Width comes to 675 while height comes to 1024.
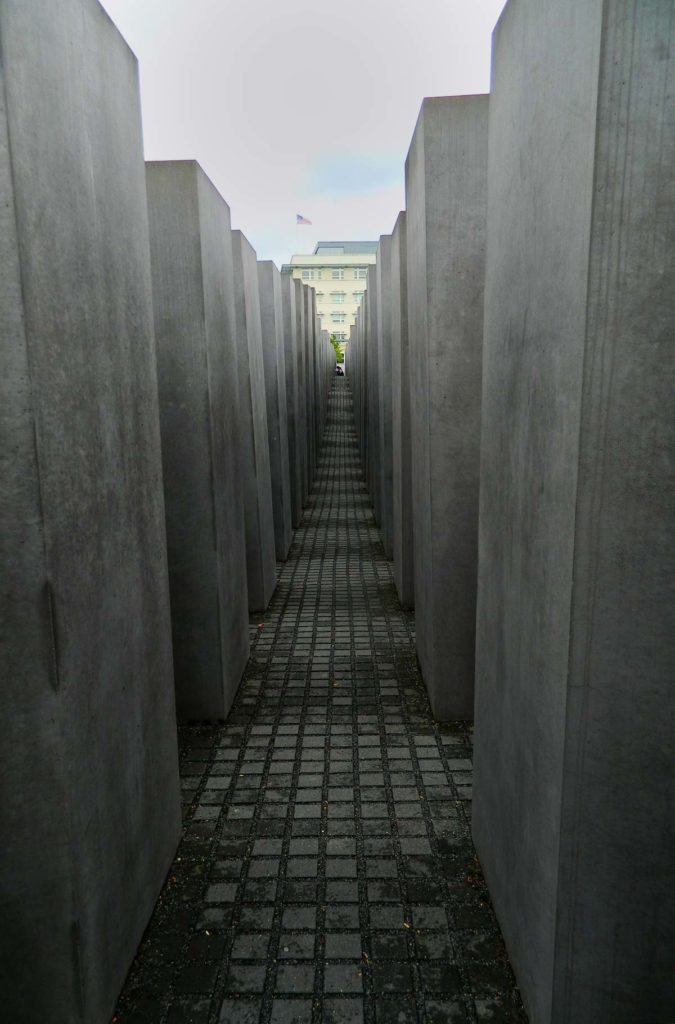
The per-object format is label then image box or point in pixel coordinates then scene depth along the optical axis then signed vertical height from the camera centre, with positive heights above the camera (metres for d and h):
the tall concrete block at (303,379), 16.39 -0.14
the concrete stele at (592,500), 2.22 -0.45
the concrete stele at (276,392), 10.84 -0.28
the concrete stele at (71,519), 2.47 -0.54
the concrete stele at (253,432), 8.09 -0.69
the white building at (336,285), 93.12 +11.07
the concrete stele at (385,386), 10.16 -0.20
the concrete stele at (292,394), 13.91 -0.39
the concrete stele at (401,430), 7.80 -0.64
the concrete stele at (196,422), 5.43 -0.36
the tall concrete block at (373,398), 13.73 -0.52
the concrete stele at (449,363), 5.28 +0.06
